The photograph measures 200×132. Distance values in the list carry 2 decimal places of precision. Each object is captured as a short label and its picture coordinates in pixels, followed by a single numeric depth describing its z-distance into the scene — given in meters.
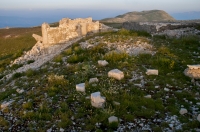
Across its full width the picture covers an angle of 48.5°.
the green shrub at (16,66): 19.12
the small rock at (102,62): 12.26
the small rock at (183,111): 7.86
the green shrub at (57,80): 10.58
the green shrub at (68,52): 15.45
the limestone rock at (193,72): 10.64
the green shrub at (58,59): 14.37
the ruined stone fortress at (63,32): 22.91
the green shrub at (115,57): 12.79
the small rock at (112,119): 7.45
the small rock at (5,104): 9.54
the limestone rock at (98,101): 8.41
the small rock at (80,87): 9.65
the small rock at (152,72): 10.94
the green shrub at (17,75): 14.66
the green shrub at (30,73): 13.37
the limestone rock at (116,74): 10.48
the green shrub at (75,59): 13.76
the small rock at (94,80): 10.35
